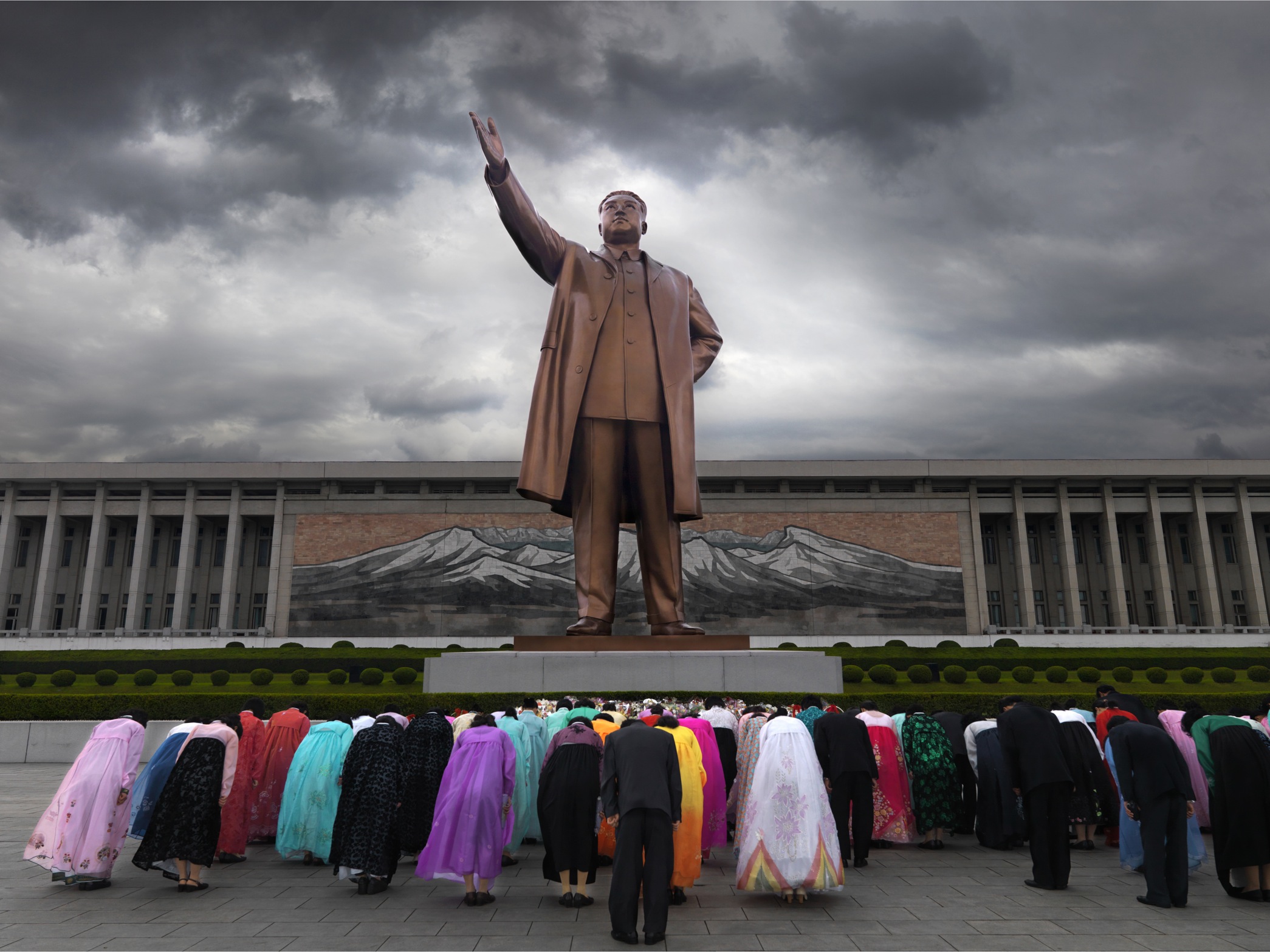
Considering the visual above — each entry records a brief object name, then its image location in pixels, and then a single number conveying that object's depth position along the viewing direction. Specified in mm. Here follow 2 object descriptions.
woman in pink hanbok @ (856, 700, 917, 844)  6461
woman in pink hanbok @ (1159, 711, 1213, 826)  6566
